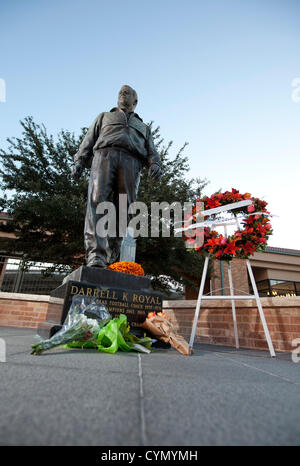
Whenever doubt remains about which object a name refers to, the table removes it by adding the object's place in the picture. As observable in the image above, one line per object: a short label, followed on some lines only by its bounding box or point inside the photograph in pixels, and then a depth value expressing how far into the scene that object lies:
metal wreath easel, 3.29
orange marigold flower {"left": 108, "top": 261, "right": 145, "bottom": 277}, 3.21
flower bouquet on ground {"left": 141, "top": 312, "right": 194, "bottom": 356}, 2.38
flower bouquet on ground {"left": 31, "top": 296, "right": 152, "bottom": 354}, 1.87
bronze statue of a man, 3.57
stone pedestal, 2.71
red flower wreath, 3.50
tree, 8.45
